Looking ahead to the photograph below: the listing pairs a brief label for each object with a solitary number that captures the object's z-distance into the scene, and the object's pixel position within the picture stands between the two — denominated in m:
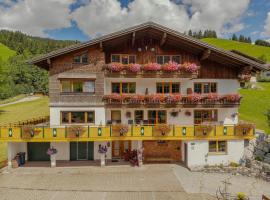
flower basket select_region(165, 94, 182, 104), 19.89
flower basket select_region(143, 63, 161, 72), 19.72
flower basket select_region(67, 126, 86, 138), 18.58
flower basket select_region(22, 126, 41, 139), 18.45
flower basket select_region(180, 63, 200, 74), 19.86
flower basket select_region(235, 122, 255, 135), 19.34
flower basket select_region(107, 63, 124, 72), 19.55
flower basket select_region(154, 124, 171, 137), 18.97
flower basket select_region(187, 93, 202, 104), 20.03
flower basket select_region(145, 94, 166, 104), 19.81
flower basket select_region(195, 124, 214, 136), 19.17
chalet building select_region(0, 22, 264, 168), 19.17
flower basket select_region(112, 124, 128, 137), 18.81
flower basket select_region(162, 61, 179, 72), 19.92
